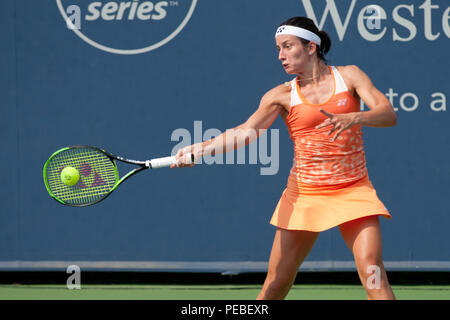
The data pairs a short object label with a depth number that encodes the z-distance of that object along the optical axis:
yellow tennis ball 7.88
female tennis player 6.68
